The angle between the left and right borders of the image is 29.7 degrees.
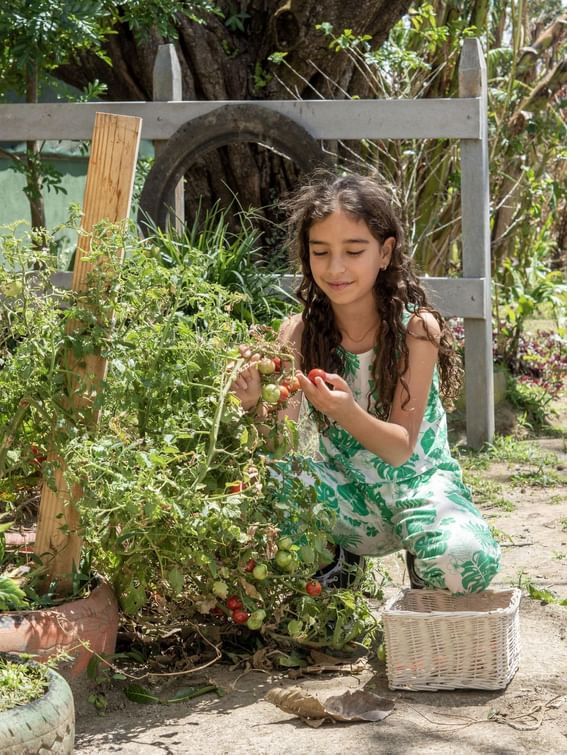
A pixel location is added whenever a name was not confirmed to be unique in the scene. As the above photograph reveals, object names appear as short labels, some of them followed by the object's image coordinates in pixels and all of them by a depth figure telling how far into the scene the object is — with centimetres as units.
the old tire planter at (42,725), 203
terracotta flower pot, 249
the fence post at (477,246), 519
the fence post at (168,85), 540
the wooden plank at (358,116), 507
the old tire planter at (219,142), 510
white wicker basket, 264
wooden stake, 274
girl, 292
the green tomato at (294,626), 272
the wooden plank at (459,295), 515
